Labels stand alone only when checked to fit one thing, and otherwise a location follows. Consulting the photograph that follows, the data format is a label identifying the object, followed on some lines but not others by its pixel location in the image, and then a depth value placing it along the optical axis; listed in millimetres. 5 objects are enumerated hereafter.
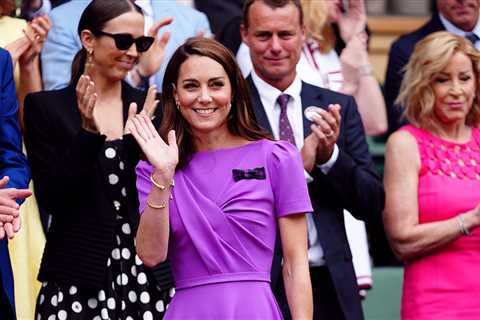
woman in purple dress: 10891
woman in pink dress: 13922
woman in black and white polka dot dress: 12320
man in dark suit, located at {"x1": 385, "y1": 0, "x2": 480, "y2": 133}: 16437
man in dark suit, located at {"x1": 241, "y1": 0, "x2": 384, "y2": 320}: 13156
